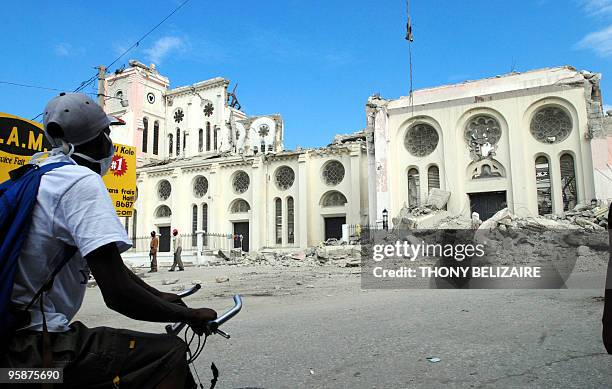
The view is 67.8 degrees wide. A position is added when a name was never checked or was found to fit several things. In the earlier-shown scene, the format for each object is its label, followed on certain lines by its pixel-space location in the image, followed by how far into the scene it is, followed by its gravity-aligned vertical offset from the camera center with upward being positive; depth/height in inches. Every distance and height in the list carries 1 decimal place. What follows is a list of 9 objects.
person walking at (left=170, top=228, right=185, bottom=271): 710.5 -40.9
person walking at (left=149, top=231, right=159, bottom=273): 700.0 -32.1
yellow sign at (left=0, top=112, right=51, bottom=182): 418.5 +89.8
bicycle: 66.0 -13.6
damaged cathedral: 906.7 +168.1
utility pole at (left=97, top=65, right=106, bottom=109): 624.4 +211.3
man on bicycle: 53.9 -7.7
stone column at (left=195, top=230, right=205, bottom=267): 938.5 -43.6
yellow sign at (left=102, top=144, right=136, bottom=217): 527.8 +62.2
